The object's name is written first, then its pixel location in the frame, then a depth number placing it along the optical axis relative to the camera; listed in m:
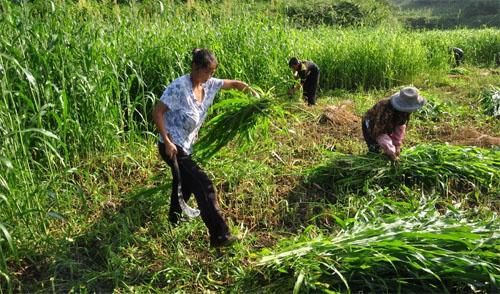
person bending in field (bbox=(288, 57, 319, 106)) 5.64
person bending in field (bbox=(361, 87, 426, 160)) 3.41
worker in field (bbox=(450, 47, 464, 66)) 10.16
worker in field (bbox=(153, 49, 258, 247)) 2.70
